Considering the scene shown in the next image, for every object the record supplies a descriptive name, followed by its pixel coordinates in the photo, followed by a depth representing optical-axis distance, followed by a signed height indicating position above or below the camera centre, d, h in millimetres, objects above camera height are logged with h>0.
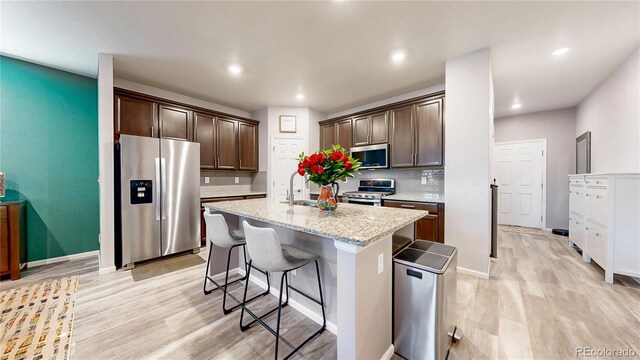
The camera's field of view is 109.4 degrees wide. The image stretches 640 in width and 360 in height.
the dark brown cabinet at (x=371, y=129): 3953 +886
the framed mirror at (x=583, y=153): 3741 +423
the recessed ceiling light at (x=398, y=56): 2672 +1469
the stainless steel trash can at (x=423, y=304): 1347 -787
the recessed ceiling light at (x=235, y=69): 3017 +1485
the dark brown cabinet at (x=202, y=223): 3746 -750
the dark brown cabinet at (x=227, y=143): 4277 +669
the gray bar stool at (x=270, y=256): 1427 -517
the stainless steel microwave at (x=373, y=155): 3877 +406
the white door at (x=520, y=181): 4832 -74
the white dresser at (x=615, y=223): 2348 -507
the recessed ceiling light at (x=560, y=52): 2521 +1426
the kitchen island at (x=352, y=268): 1184 -552
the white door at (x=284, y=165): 4719 +266
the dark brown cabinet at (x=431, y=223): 2920 -599
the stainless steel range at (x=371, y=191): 3631 -264
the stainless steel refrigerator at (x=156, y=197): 2887 -271
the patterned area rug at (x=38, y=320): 1523 -1147
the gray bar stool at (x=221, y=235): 1932 -507
